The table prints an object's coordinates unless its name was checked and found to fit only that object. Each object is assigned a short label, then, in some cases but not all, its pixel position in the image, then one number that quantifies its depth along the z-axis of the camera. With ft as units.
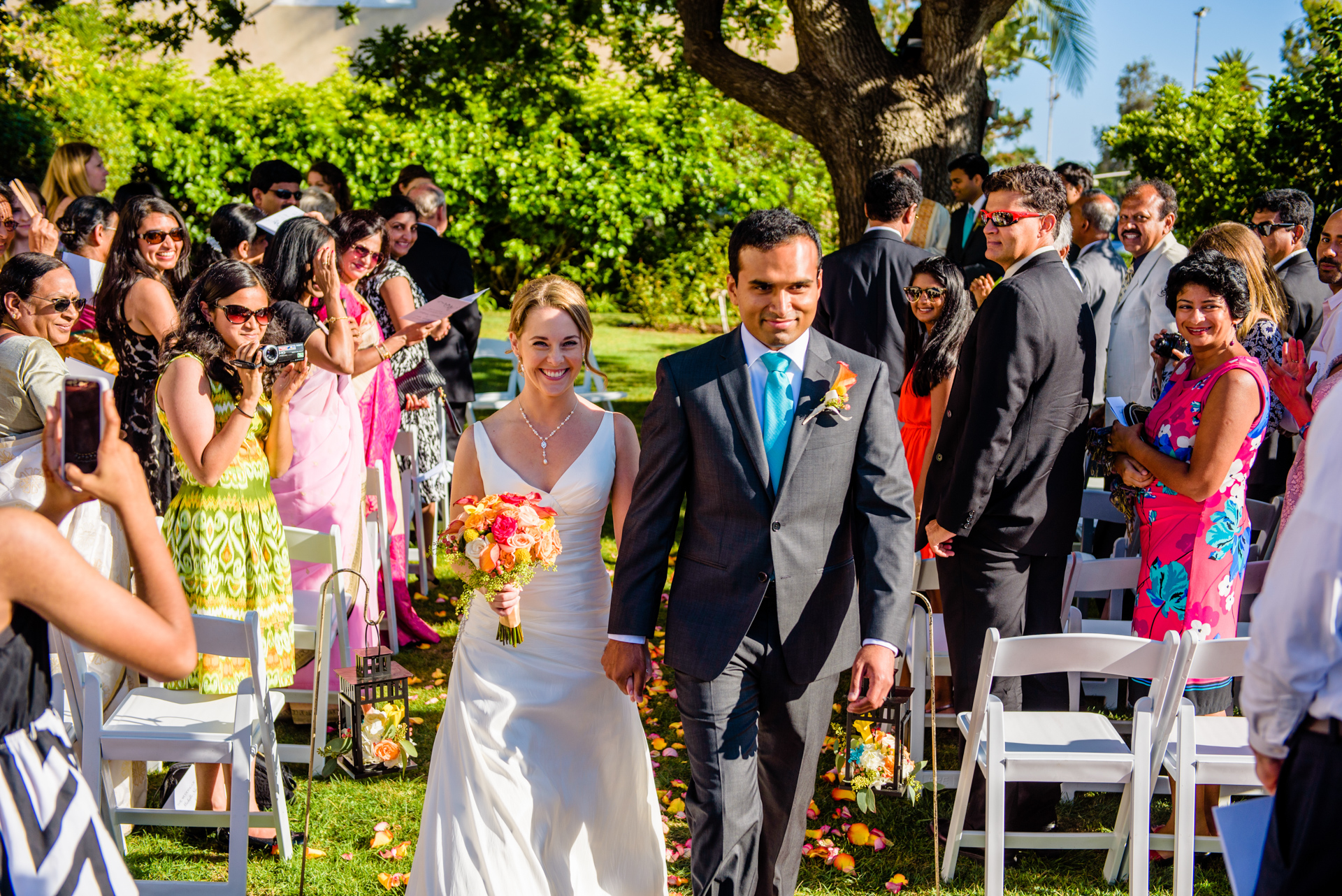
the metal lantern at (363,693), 11.10
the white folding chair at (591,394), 29.93
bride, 10.64
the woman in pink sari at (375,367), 18.97
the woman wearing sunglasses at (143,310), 15.85
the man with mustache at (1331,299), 16.39
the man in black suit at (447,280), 24.63
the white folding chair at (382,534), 18.80
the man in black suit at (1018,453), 12.67
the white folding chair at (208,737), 11.19
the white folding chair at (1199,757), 11.18
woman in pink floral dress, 12.43
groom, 10.05
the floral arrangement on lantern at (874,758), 11.10
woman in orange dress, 17.35
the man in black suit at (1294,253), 20.06
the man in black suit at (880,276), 19.83
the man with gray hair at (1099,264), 22.03
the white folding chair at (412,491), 22.17
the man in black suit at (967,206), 24.57
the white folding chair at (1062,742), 11.10
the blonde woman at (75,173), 25.38
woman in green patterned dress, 12.87
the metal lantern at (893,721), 10.90
